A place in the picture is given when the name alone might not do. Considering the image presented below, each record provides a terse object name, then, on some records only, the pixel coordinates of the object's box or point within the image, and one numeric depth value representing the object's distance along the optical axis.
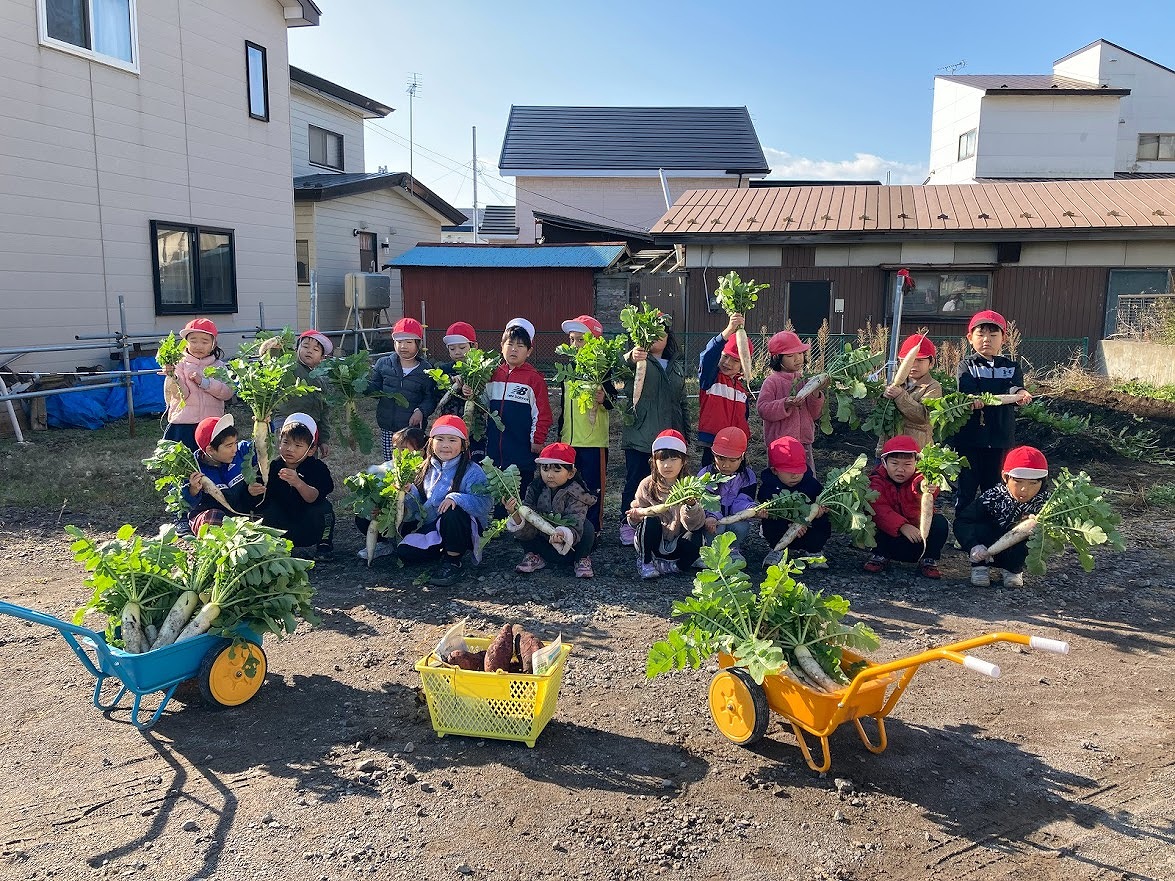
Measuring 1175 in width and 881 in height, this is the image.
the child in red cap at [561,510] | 6.16
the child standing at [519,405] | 6.91
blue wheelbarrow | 3.73
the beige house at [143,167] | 11.72
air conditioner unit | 19.61
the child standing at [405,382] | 7.22
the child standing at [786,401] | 6.58
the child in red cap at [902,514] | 6.18
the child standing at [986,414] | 6.50
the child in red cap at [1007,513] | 5.82
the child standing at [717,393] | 7.07
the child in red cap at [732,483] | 6.13
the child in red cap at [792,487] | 6.30
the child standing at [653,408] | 6.88
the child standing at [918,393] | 6.57
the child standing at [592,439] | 6.84
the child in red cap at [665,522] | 5.89
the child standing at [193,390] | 6.75
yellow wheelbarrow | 3.45
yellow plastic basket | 3.75
